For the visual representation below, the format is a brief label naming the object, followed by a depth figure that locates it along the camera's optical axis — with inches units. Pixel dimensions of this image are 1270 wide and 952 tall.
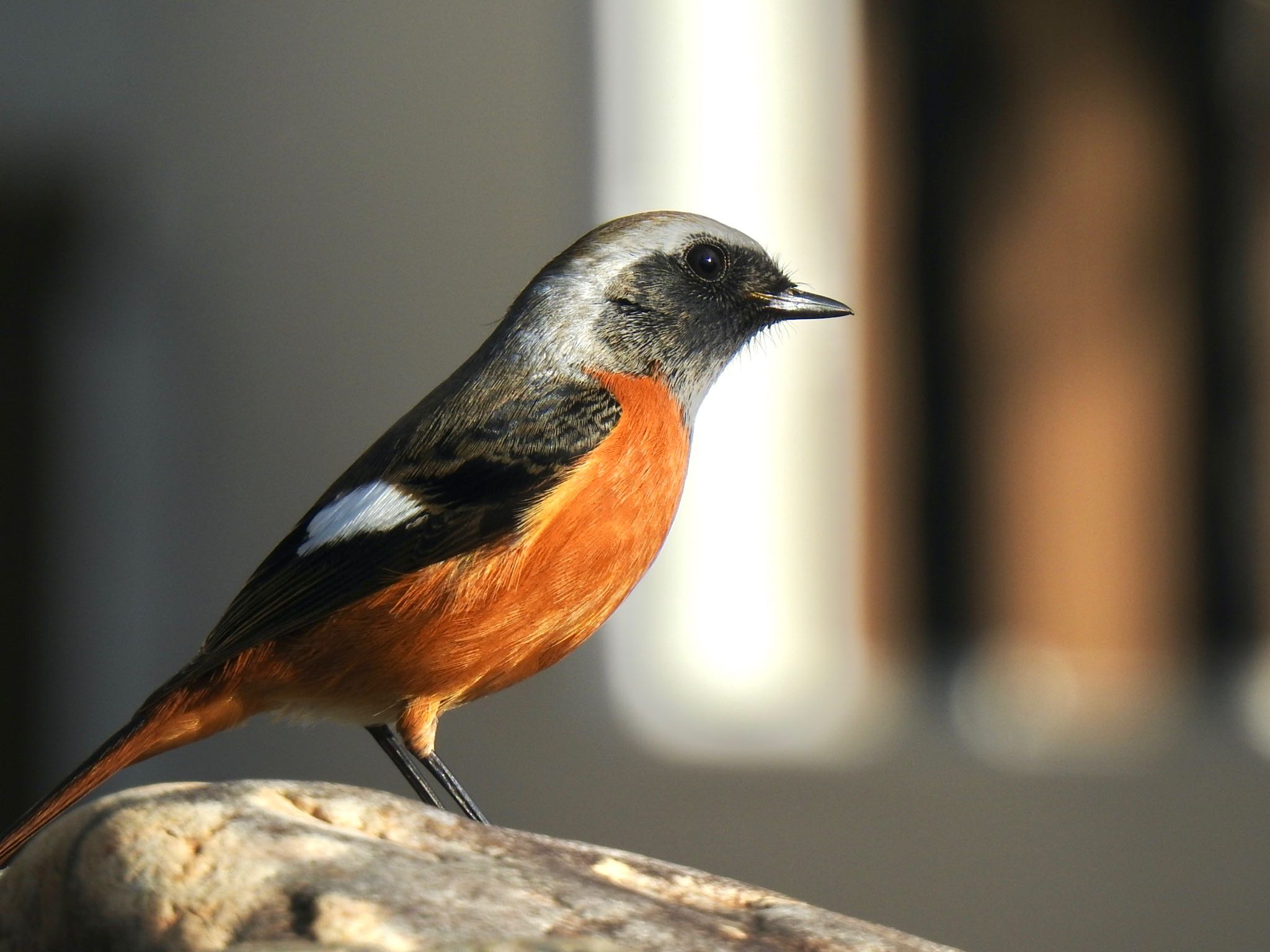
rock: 191.3
